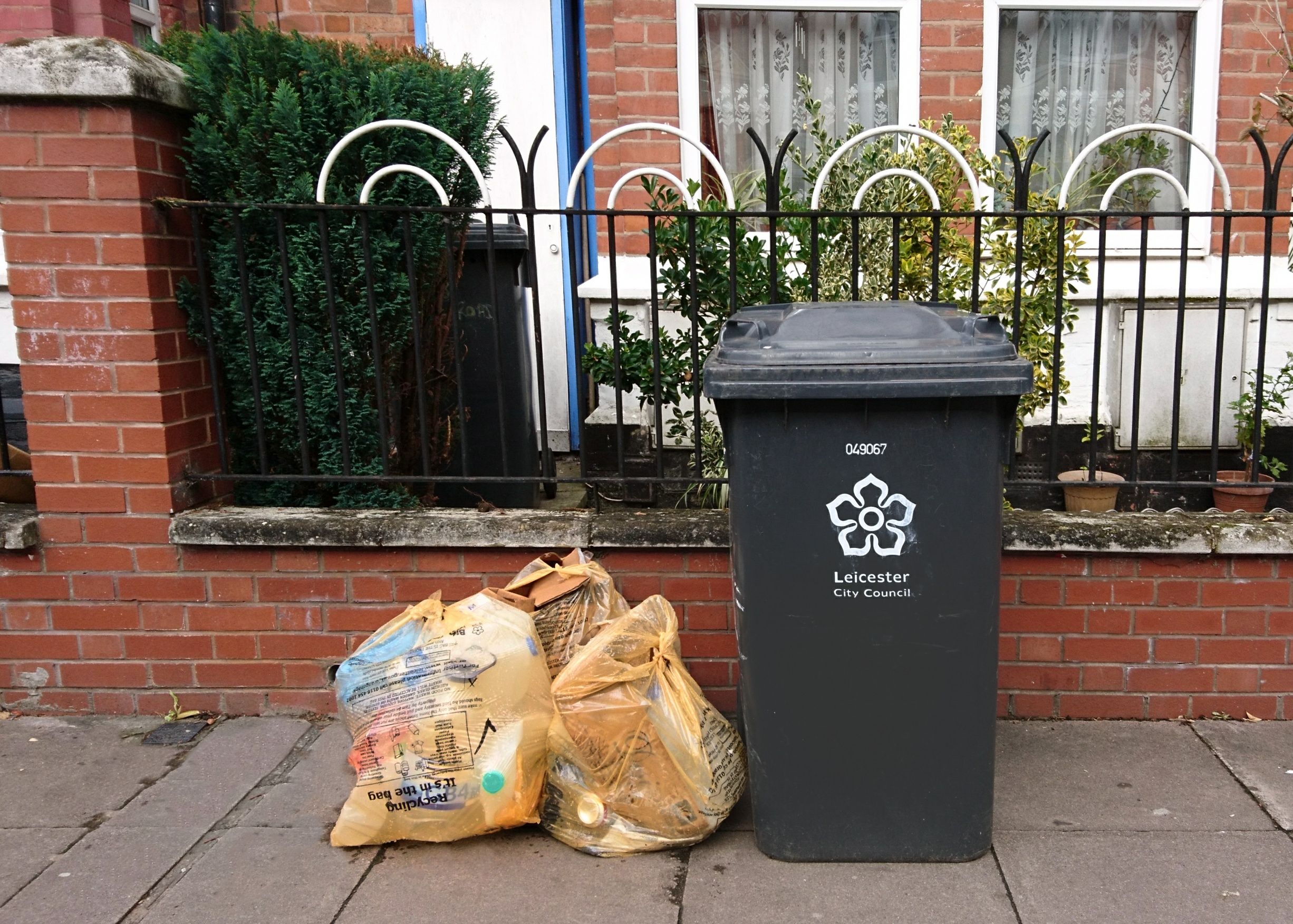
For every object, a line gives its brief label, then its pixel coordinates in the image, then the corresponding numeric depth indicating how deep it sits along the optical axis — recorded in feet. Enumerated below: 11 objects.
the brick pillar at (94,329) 10.18
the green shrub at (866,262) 11.32
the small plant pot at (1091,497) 13.57
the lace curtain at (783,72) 17.01
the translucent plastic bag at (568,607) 9.73
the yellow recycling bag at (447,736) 8.60
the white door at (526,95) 18.08
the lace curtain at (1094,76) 16.92
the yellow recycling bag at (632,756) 8.38
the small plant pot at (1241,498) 13.25
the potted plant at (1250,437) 13.33
